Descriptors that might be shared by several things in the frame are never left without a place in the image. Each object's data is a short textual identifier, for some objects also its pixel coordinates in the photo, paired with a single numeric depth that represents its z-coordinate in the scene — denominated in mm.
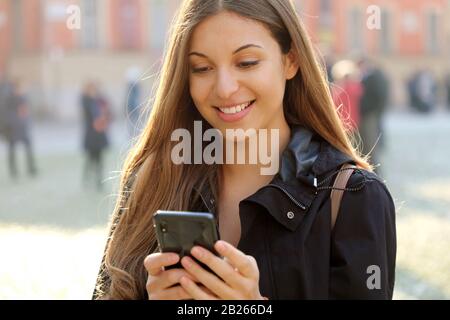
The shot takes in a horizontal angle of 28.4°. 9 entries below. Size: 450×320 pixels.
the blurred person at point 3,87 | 23950
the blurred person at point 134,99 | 16516
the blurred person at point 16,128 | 14859
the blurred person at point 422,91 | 33094
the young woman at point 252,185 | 2170
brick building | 29672
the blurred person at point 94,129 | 13196
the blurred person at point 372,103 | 12805
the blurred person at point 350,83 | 12063
